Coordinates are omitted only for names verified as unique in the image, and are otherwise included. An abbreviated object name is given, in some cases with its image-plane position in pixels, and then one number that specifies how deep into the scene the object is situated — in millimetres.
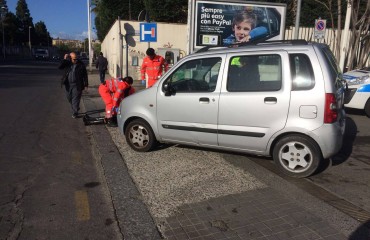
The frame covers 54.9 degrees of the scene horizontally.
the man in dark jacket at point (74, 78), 9134
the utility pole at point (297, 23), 12234
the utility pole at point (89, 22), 34062
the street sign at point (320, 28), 12469
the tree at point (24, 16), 95612
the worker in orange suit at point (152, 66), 8789
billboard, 11602
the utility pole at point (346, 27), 13378
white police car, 9242
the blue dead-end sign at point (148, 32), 12122
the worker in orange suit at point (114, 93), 7879
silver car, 4555
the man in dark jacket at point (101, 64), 19088
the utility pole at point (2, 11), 73912
